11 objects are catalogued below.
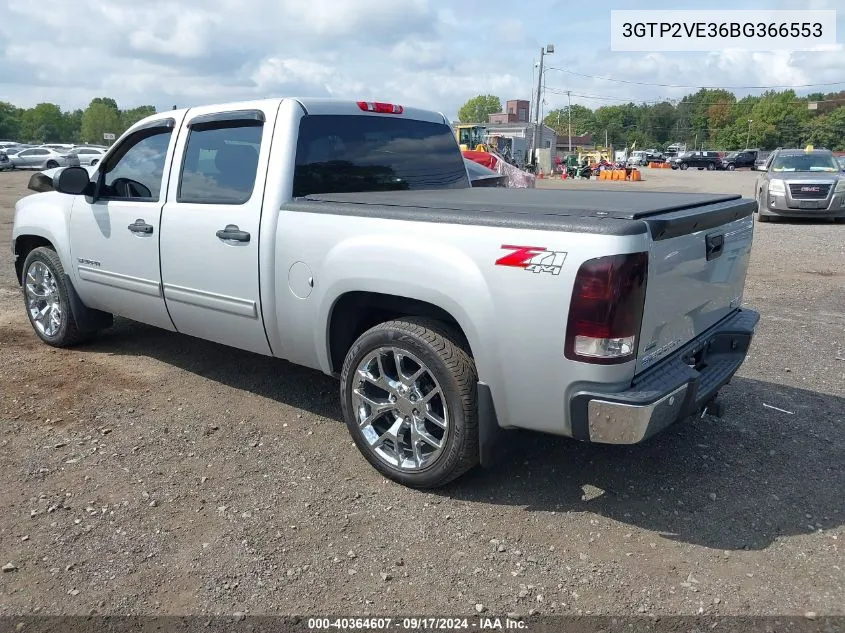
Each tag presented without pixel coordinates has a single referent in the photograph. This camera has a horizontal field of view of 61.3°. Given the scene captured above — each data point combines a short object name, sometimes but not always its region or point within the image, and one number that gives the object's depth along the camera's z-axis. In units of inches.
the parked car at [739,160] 2370.8
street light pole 1895.9
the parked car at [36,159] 1541.6
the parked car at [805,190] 557.3
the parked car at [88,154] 1239.1
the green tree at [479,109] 6054.1
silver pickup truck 114.3
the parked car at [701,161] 2445.1
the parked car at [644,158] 2933.1
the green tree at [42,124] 4817.2
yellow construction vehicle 1684.3
